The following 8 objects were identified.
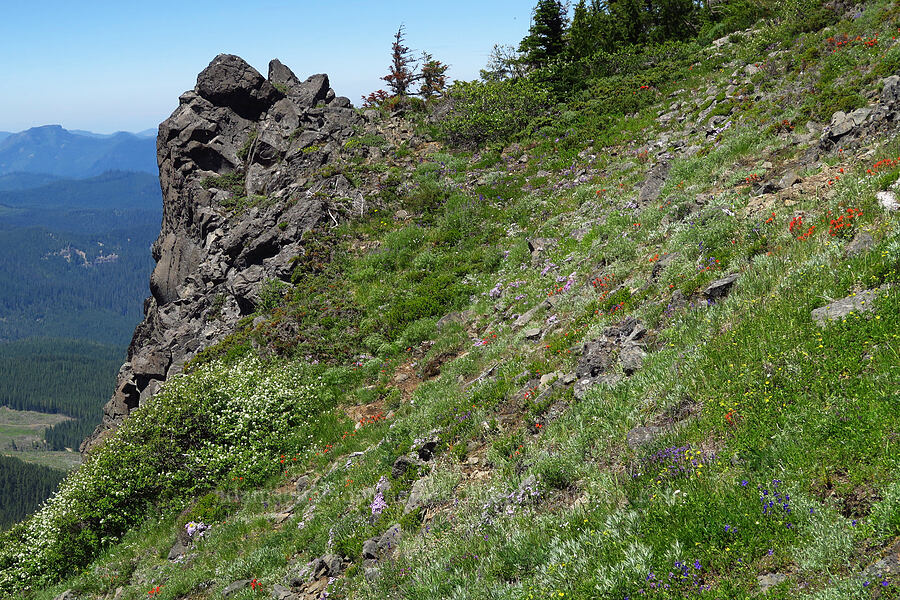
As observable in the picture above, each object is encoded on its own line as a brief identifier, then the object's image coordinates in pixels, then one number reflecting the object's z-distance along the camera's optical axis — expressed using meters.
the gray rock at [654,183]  16.94
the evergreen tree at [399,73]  40.81
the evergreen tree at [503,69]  41.48
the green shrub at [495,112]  32.06
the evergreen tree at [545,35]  36.41
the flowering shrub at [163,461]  15.09
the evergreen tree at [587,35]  37.75
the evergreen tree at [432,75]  41.22
